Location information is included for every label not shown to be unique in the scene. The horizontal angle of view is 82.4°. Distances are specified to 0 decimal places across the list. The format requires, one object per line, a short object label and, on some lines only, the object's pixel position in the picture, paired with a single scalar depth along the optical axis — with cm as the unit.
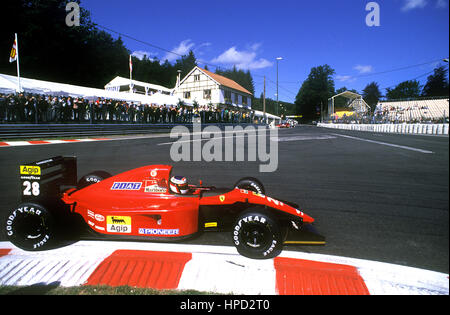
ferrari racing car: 298
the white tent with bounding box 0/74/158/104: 1513
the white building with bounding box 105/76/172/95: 3866
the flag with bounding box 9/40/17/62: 1406
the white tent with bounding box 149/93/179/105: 2530
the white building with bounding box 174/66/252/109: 4103
